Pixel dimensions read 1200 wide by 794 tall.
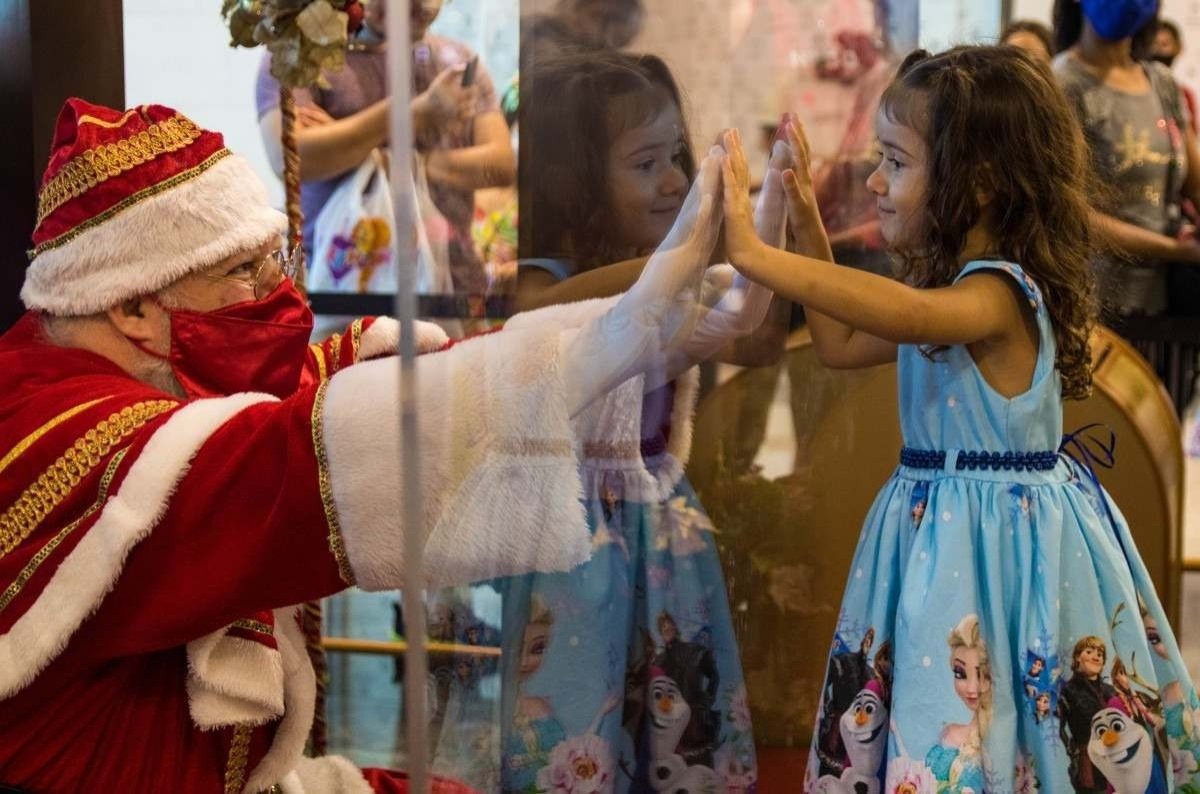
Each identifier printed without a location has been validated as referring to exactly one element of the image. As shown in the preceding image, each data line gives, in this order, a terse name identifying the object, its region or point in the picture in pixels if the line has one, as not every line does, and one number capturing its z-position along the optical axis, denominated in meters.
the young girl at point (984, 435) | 2.56
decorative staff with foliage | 3.04
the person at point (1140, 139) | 4.79
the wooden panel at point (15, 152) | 3.15
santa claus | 2.32
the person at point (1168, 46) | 5.71
